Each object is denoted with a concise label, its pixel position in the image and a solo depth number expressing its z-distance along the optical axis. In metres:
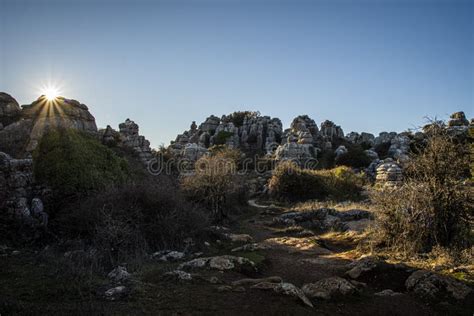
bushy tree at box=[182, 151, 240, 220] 18.88
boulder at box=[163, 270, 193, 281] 6.95
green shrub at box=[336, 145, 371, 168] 42.44
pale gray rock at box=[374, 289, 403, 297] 6.56
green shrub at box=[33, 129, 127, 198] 12.51
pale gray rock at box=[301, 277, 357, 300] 6.34
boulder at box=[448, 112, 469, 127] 41.22
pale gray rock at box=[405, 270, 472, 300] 6.23
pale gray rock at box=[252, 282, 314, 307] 5.97
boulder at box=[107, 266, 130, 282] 6.64
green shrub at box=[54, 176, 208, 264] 9.30
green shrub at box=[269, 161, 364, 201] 28.41
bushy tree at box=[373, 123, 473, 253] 9.74
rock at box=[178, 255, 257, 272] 8.06
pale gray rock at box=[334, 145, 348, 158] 45.97
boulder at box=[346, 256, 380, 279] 7.88
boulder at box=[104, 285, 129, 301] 5.57
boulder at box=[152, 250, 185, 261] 9.23
